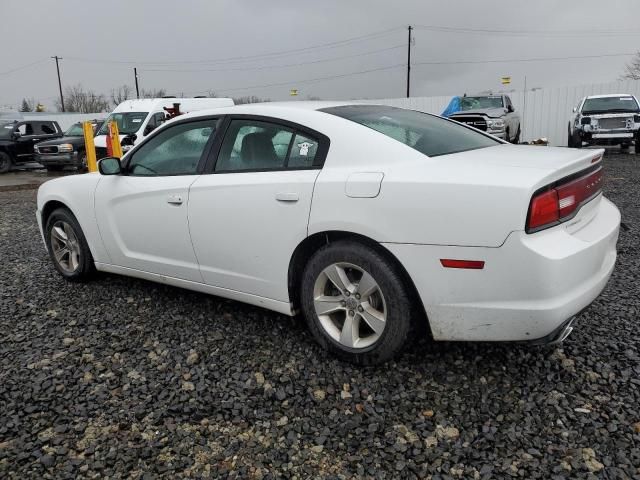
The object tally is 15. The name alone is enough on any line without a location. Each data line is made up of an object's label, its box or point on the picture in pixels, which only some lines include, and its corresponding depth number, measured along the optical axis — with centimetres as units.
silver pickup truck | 1436
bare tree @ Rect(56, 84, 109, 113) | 7225
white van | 1422
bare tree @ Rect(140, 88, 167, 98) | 6721
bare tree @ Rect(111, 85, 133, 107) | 7359
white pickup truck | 1426
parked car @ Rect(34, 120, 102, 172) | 1565
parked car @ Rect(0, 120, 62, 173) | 1669
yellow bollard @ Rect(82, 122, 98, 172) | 1263
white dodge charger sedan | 241
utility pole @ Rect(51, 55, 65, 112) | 6356
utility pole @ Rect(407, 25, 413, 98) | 4201
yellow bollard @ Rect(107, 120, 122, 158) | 1177
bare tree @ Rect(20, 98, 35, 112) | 8256
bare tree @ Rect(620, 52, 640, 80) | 5137
